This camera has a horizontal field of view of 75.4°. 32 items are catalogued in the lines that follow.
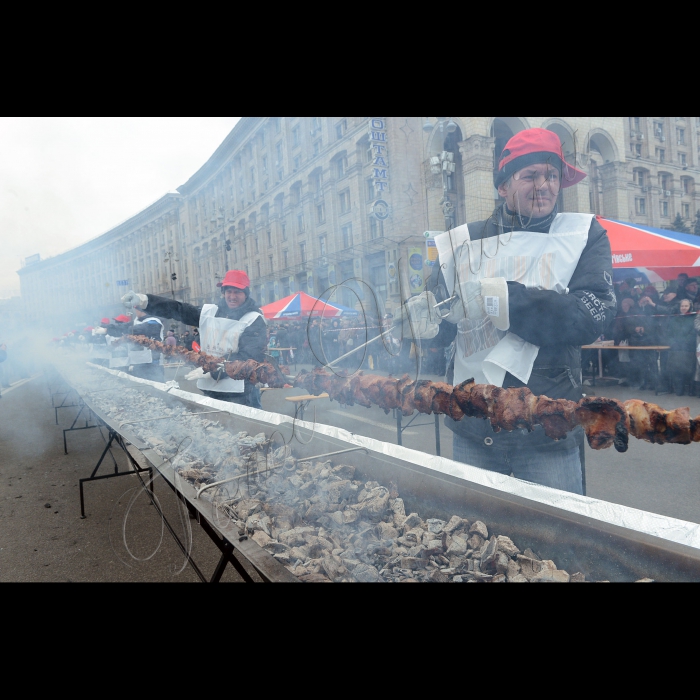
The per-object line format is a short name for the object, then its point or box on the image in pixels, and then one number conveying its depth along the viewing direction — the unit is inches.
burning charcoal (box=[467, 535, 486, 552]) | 59.4
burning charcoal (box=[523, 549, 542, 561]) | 55.4
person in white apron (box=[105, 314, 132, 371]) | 328.2
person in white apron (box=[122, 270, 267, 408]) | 139.0
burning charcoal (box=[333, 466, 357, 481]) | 85.6
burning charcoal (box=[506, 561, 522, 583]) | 53.9
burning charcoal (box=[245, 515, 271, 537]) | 68.8
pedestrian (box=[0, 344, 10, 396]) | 481.0
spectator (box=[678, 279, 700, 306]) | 204.4
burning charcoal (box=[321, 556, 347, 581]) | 56.4
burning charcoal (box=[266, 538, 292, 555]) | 62.6
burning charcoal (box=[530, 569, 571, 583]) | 50.9
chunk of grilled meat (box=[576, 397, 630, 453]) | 46.1
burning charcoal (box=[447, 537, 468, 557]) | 59.4
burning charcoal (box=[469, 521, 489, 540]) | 60.0
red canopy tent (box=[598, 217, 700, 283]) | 177.0
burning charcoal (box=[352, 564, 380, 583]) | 56.9
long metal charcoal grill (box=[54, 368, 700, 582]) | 45.6
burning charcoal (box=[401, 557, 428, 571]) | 59.2
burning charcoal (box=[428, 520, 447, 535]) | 64.6
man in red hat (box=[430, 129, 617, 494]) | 57.3
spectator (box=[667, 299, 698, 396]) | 211.9
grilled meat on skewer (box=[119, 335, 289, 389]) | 100.9
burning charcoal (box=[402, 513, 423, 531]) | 67.2
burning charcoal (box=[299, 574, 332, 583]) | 51.9
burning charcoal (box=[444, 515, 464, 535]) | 63.2
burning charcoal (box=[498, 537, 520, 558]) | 56.4
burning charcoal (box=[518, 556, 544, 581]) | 53.6
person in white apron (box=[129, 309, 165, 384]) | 263.7
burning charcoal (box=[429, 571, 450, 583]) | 56.5
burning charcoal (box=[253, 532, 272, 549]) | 64.0
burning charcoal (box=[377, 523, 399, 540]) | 65.9
